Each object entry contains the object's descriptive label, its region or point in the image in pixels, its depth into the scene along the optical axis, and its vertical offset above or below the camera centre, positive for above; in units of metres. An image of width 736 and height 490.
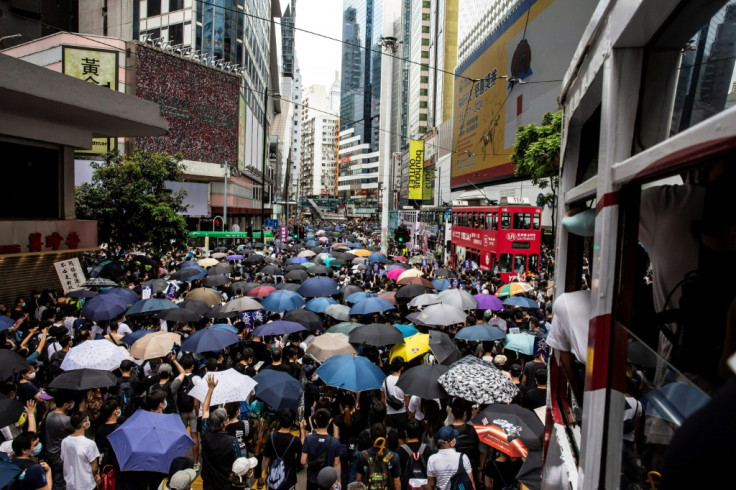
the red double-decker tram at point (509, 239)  20.64 -0.42
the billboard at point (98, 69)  34.72 +9.65
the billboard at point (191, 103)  36.97 +8.45
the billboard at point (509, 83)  33.50 +11.29
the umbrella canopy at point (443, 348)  7.87 -1.85
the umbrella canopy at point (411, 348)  7.95 -1.87
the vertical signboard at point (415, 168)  56.50 +6.26
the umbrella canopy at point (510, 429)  4.69 -1.85
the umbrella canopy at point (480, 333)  9.02 -1.81
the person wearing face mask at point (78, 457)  5.04 -2.31
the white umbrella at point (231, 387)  5.65 -1.83
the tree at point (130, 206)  19.33 +0.36
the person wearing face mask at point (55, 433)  5.52 -2.28
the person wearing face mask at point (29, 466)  4.50 -2.23
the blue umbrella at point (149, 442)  4.61 -2.00
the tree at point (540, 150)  23.65 +3.68
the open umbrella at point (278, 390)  5.83 -1.90
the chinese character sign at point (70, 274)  14.41 -1.68
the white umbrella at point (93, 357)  6.78 -1.85
